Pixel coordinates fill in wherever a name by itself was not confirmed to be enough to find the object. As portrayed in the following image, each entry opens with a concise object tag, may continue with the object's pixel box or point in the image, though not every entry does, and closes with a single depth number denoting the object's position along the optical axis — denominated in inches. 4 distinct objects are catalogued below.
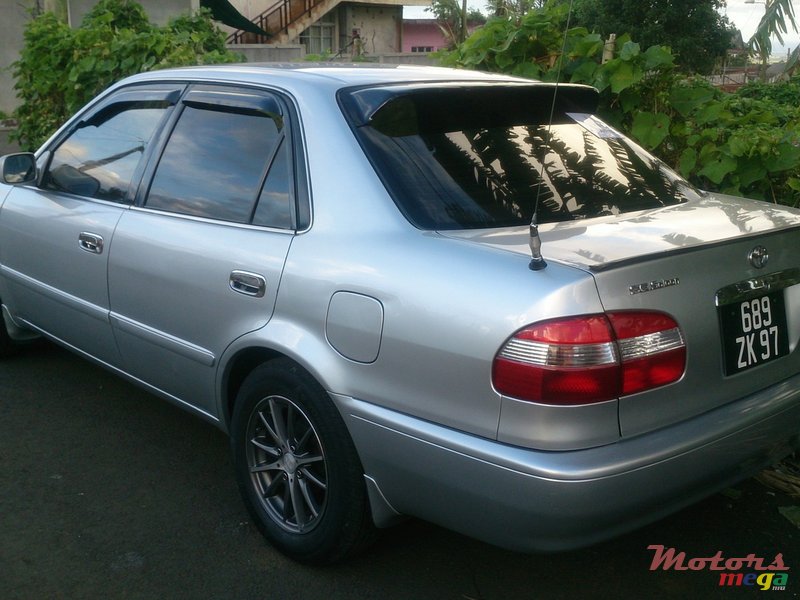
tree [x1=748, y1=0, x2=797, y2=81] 311.7
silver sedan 98.0
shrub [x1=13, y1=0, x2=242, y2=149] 314.0
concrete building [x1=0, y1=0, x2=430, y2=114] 1275.8
